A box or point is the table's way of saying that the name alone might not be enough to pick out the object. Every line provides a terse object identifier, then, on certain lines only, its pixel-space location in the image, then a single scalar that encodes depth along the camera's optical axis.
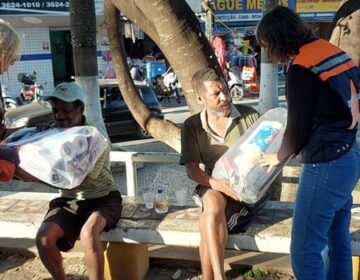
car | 8.84
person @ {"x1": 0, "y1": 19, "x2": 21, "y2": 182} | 2.02
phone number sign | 13.89
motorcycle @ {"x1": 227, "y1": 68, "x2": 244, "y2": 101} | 13.66
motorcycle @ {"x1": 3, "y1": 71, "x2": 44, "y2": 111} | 12.59
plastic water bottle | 3.05
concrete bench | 2.68
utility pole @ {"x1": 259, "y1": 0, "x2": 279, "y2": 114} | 8.46
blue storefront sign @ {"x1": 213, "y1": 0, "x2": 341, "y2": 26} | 19.08
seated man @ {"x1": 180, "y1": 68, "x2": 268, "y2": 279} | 2.55
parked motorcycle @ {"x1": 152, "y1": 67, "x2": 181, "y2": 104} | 14.01
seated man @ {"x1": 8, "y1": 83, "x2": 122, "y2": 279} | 2.63
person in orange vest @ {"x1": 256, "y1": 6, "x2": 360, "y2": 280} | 1.97
